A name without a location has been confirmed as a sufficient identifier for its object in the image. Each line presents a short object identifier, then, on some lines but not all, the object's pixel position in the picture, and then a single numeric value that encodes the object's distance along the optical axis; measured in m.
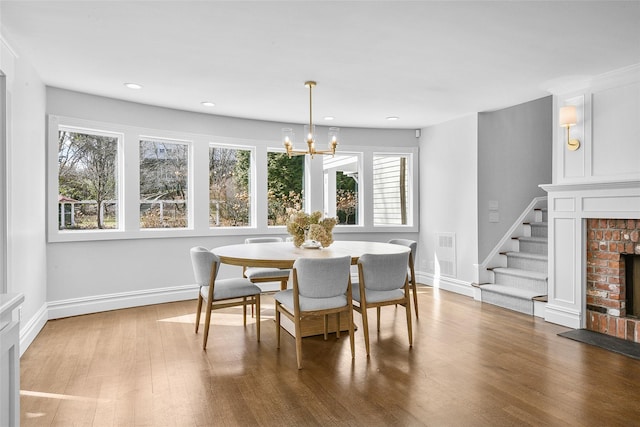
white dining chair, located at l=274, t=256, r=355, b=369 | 2.92
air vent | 5.78
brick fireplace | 3.62
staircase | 4.61
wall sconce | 3.91
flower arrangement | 3.93
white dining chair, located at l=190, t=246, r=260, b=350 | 3.35
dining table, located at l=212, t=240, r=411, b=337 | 3.18
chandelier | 3.78
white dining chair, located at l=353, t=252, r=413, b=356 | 3.23
